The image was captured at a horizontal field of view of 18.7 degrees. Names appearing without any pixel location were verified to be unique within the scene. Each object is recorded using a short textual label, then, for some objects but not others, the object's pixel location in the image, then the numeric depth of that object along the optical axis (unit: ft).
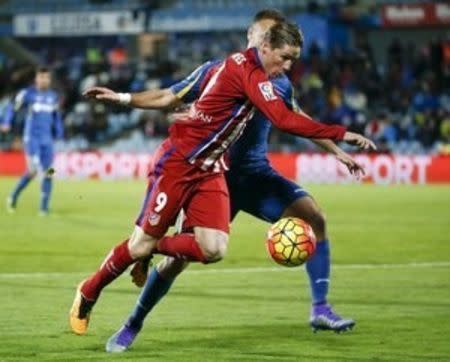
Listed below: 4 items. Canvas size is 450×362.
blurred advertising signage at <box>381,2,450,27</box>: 125.80
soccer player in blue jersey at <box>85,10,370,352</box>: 30.83
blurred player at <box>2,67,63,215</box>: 77.66
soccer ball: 31.27
